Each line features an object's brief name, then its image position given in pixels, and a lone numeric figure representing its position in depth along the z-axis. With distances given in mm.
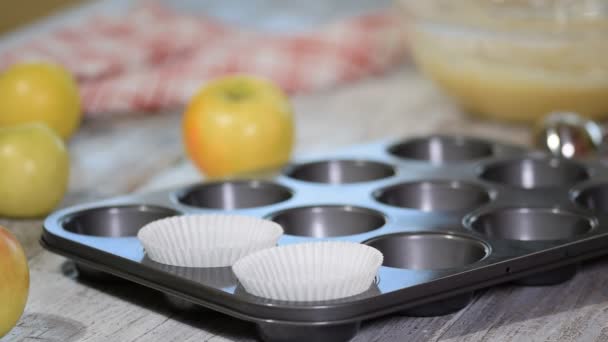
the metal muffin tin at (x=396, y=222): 867
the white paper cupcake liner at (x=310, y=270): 847
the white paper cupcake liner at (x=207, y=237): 902
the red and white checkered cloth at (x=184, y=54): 1433
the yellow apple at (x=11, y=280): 850
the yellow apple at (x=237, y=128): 1163
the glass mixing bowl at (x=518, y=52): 1264
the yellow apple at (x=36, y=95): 1231
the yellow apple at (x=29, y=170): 1073
